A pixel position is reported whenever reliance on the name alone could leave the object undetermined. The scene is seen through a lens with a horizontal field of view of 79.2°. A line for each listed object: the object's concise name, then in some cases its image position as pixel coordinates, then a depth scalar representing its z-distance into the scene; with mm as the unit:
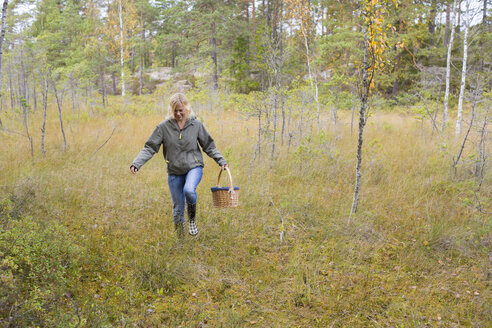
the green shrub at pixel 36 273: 2259
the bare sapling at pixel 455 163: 5913
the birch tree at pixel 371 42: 3898
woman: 3719
